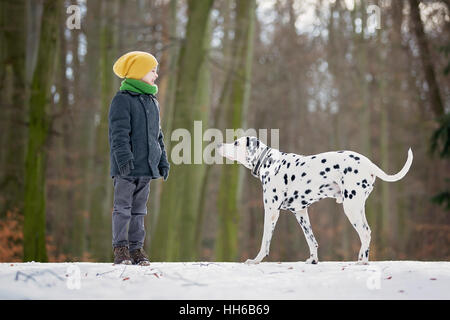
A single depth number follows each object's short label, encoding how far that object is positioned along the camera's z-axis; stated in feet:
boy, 17.33
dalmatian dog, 17.69
